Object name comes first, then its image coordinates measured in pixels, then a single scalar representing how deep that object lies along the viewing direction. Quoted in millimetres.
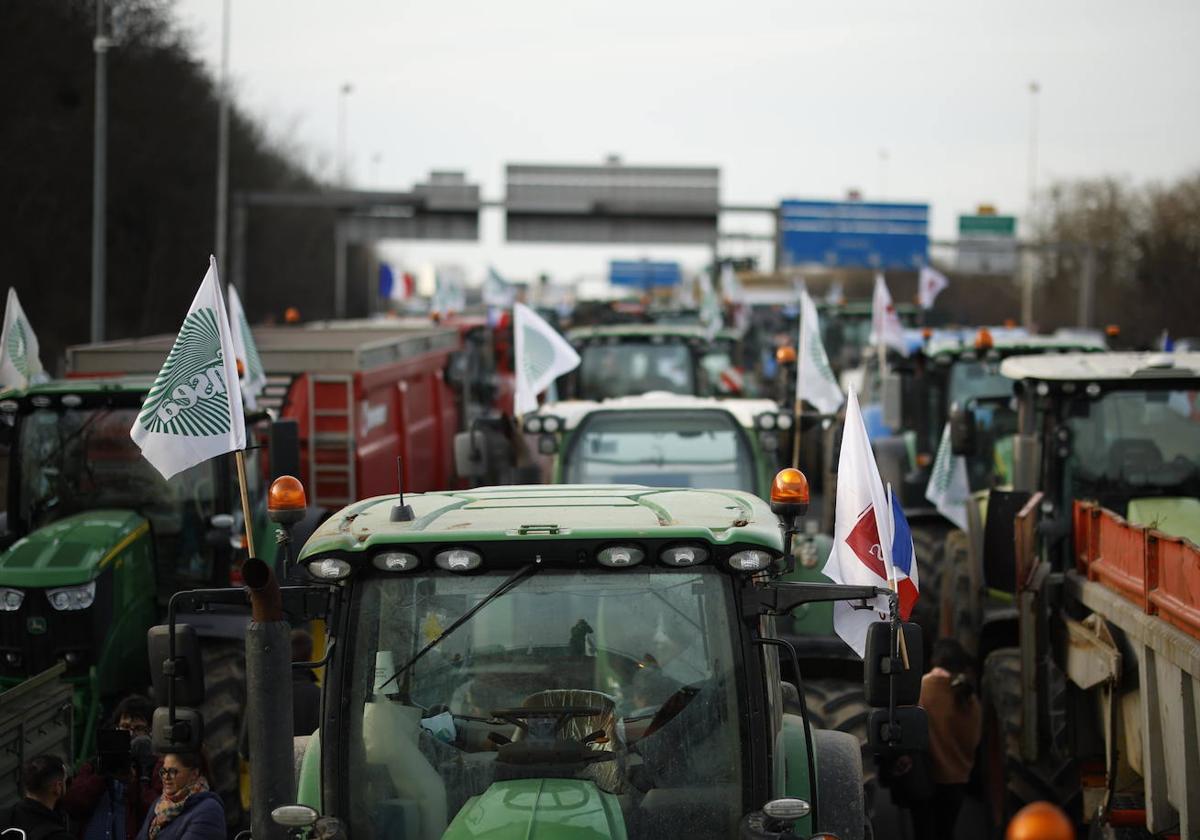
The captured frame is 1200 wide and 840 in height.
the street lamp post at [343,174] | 75900
